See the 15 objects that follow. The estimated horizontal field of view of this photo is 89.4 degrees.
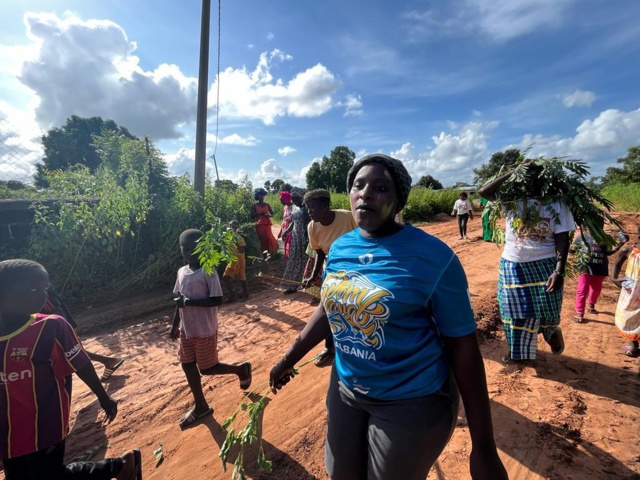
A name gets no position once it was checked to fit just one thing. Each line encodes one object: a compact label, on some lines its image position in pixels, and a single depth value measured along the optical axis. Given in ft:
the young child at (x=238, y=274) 20.44
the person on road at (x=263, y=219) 26.68
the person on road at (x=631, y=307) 11.43
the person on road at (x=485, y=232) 29.56
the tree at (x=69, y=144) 89.92
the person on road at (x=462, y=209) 36.17
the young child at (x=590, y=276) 14.94
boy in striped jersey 5.66
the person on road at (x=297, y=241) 20.84
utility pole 26.09
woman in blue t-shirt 4.03
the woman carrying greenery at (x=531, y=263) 9.68
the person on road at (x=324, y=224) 12.25
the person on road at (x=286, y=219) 23.33
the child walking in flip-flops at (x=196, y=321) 9.27
